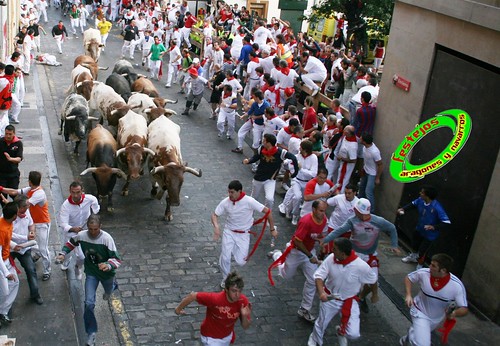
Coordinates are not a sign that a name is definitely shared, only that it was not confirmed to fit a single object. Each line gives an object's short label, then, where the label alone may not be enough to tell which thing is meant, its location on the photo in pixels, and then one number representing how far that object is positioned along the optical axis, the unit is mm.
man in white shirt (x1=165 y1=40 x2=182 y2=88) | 22234
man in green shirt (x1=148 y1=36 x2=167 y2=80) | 22797
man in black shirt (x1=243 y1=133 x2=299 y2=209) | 11266
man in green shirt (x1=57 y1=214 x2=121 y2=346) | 7773
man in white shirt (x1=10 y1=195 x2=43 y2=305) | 8266
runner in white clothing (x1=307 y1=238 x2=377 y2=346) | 7582
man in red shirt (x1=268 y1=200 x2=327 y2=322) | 8672
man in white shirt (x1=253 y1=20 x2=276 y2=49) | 21750
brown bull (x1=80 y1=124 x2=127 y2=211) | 12023
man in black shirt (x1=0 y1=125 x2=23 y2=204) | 10414
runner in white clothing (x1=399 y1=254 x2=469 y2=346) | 7551
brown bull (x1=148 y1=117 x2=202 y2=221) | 11945
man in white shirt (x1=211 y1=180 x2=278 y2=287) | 9133
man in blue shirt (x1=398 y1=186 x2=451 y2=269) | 9992
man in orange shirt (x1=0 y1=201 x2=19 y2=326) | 7855
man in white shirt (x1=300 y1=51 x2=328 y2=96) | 17125
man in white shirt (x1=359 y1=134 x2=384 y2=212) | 12086
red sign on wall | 11922
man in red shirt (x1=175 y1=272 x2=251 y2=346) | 6617
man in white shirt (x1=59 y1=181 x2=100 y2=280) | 8750
